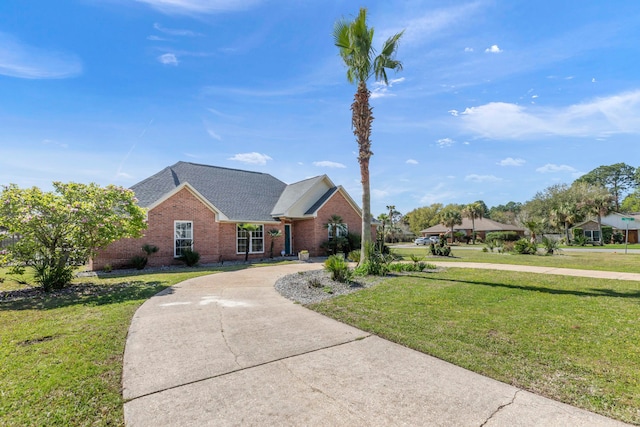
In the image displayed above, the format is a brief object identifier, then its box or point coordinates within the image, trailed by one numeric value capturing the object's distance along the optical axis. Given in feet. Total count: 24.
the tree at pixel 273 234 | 67.79
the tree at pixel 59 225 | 30.55
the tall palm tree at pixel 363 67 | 43.24
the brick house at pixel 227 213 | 54.19
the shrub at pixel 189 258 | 54.75
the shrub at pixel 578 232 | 155.94
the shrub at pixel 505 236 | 144.35
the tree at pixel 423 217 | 231.30
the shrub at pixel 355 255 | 50.80
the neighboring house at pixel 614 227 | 155.94
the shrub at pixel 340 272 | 35.18
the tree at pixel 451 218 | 160.50
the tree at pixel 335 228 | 71.62
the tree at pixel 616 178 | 244.83
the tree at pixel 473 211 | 169.27
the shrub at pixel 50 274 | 31.48
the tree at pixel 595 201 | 143.95
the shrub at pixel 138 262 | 49.57
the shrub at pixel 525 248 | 79.10
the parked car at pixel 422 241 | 171.09
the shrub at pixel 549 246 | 80.18
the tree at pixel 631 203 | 221.46
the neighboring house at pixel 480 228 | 178.78
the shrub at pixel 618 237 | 153.28
